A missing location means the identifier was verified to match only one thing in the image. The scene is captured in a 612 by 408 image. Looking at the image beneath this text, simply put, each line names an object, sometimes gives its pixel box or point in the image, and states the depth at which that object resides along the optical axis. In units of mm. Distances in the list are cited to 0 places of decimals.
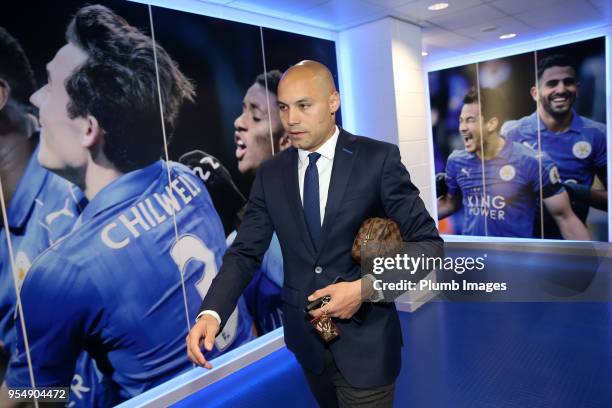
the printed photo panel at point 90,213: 2303
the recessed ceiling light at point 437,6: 3730
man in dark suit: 1242
